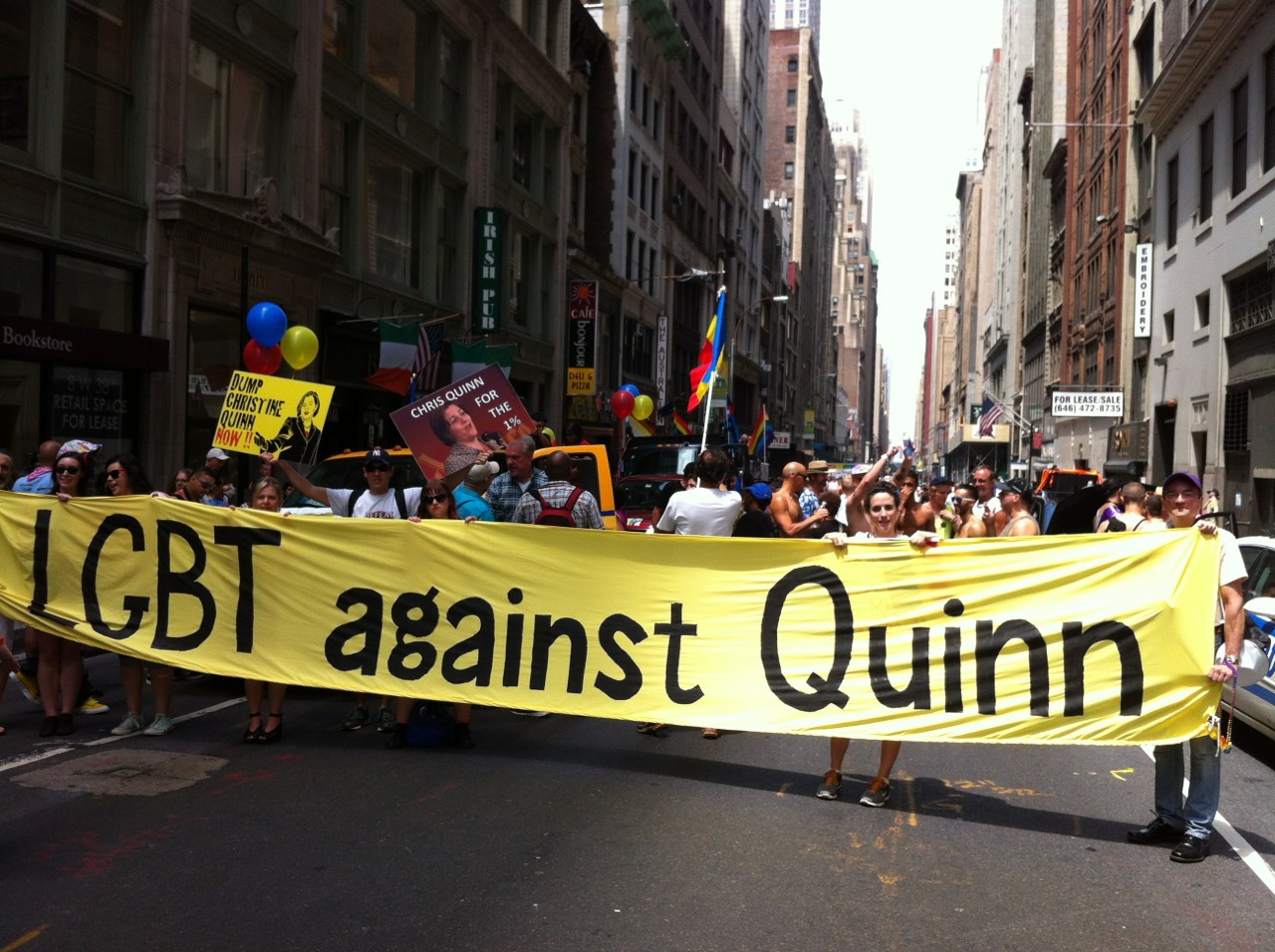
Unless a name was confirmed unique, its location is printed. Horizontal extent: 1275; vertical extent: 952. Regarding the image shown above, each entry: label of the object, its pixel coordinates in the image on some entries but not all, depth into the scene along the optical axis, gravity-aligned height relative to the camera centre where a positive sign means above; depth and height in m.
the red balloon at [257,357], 15.48 +1.30
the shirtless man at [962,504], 13.53 -0.28
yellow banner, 6.35 -0.83
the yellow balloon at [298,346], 15.63 +1.49
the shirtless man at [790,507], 9.70 -0.25
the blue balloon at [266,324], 15.26 +1.70
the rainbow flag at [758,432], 31.14 +1.12
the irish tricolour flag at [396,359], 21.14 +1.82
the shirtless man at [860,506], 7.12 -0.17
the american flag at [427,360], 21.56 +1.87
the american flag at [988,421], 53.72 +2.57
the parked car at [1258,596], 7.75 -0.75
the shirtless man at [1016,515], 9.79 -0.30
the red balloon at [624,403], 31.08 +1.70
